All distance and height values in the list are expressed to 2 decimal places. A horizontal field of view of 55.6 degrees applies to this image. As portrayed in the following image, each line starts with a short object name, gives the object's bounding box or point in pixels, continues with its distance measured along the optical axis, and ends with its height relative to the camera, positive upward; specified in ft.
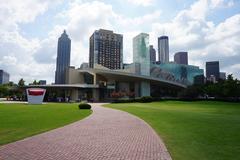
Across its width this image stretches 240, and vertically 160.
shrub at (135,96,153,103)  191.31 -1.44
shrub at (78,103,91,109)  95.50 -3.79
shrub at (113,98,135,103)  194.39 -2.84
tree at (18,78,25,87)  279.34 +17.97
